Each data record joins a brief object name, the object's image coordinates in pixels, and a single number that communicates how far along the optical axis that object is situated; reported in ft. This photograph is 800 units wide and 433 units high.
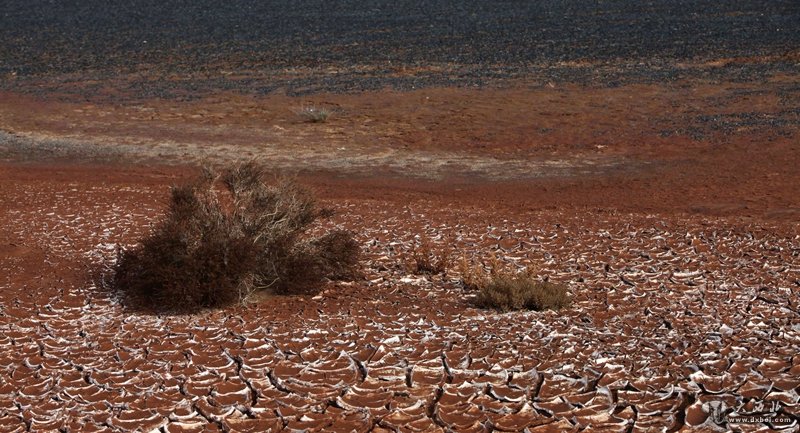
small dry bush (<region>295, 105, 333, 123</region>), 131.54
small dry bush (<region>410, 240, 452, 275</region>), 61.93
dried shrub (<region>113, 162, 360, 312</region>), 54.85
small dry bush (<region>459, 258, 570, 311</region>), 54.60
